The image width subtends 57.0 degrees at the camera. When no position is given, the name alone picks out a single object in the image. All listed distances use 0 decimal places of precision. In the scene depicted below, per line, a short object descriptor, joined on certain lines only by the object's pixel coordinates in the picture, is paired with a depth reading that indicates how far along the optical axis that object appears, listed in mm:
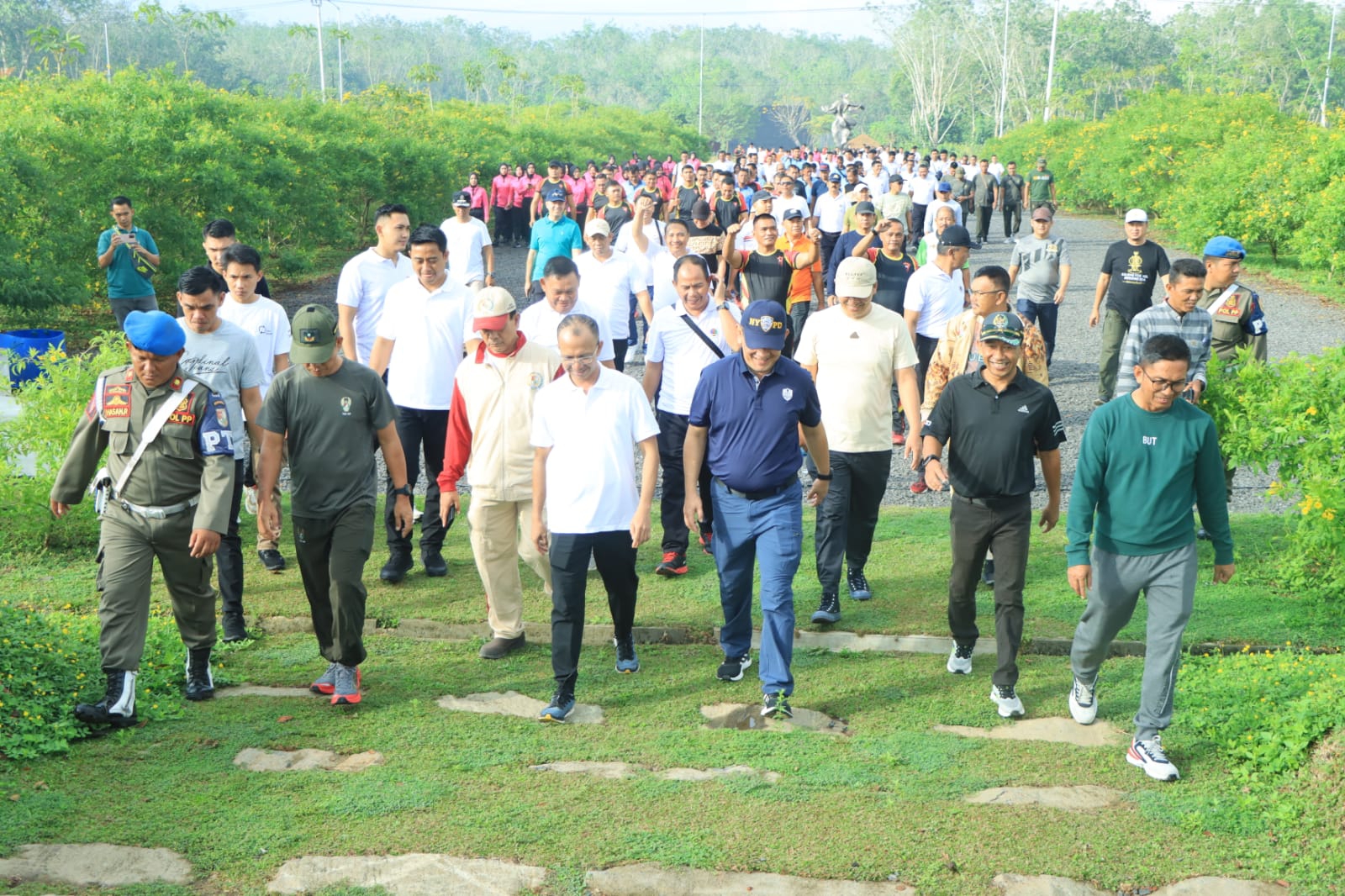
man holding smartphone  11328
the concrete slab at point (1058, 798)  4738
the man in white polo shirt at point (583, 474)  5504
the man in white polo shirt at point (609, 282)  9141
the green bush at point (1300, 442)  6371
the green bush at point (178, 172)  14438
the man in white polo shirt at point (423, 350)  7129
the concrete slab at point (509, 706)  5617
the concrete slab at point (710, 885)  4137
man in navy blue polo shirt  5539
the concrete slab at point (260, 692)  5824
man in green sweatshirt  5008
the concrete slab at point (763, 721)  5457
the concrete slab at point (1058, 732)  5320
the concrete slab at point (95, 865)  4156
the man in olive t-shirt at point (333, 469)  5660
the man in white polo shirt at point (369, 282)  7938
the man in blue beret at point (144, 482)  5320
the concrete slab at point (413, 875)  4133
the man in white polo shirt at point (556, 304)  7004
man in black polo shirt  5562
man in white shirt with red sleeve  6109
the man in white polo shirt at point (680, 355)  7203
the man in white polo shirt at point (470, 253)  10969
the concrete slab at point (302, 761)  5039
